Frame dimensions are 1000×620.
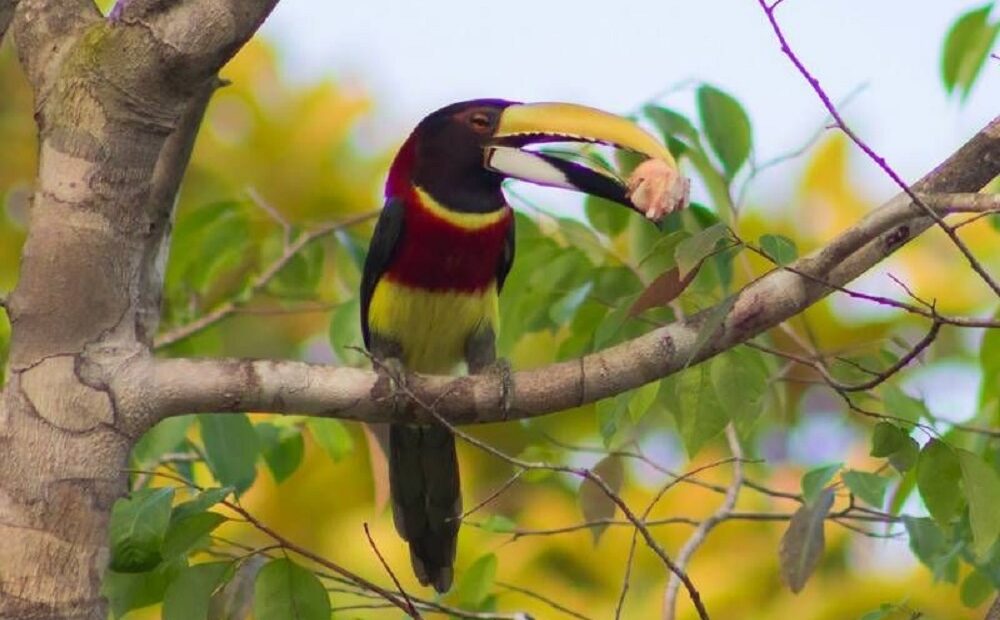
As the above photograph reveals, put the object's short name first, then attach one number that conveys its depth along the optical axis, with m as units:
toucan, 7.00
